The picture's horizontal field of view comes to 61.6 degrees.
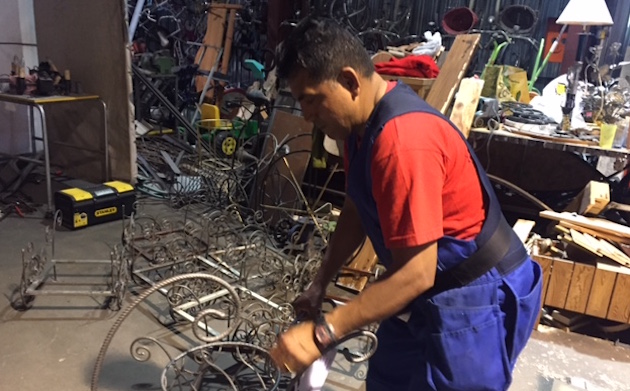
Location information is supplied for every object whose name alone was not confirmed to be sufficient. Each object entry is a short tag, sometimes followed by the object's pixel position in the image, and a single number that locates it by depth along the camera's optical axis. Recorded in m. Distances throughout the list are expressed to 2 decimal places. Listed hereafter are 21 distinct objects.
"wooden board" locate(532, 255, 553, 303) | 2.63
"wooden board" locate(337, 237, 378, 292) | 2.94
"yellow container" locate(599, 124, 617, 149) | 2.88
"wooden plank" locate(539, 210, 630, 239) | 2.67
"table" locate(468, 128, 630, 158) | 2.90
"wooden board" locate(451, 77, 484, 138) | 3.10
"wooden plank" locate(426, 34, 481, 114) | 3.12
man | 1.02
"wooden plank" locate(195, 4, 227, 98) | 6.92
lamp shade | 4.05
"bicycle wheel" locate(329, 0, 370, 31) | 6.35
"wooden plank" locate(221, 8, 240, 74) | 6.85
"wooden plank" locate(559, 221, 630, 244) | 2.68
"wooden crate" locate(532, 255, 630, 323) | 2.53
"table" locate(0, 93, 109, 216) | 3.51
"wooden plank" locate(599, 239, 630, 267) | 2.55
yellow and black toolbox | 3.48
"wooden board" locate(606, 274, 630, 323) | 2.51
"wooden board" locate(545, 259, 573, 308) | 2.61
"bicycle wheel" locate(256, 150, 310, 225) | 3.61
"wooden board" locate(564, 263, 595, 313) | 2.57
